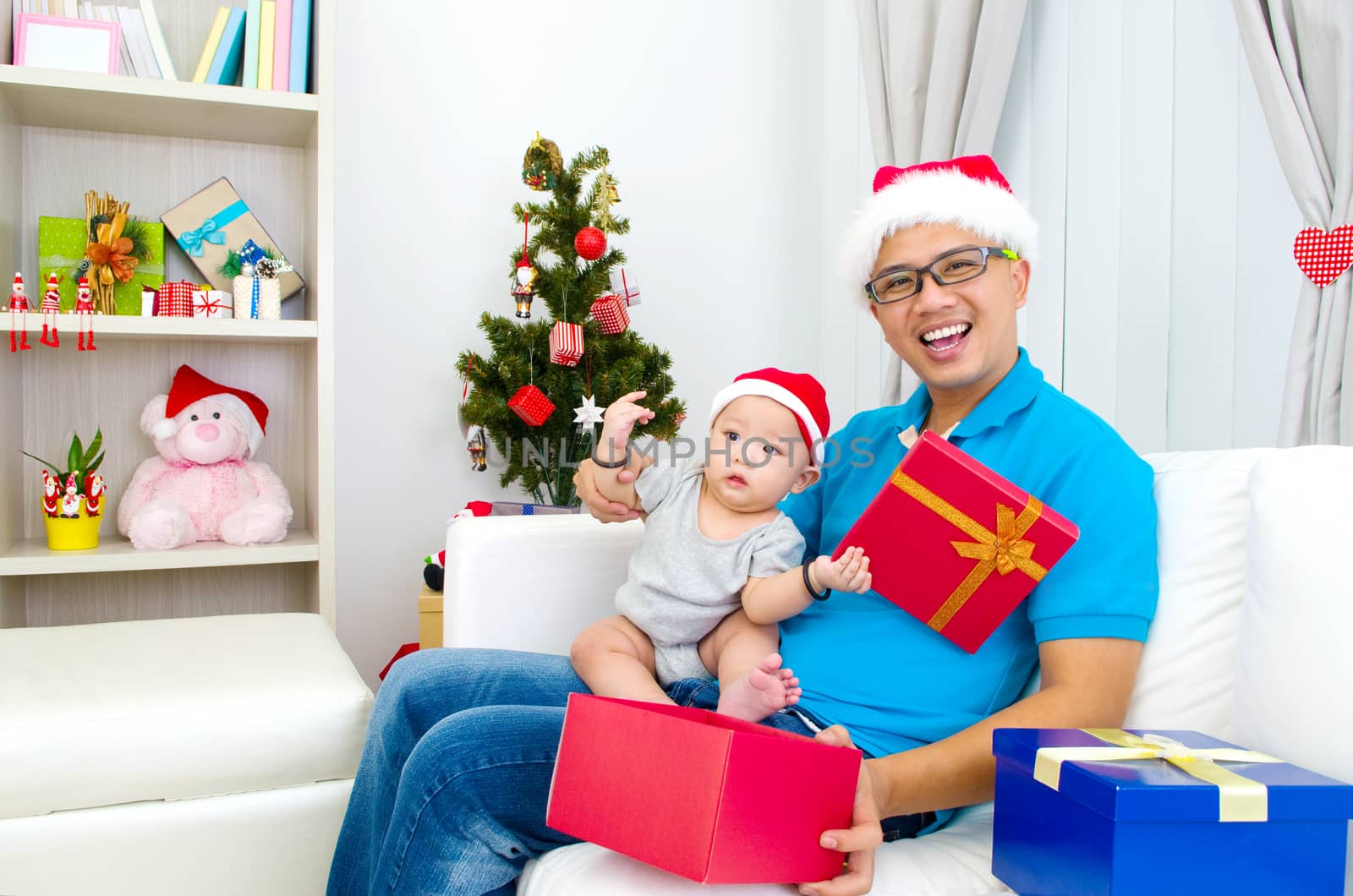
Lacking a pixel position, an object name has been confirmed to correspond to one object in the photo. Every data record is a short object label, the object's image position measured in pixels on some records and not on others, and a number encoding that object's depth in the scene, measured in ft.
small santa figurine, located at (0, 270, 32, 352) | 7.14
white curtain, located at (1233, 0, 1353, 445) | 4.99
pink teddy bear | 8.05
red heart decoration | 4.95
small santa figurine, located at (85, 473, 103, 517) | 7.71
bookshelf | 7.59
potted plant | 7.57
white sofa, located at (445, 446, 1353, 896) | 2.70
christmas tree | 8.43
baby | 4.03
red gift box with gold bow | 3.15
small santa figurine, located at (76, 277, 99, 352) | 7.31
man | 3.17
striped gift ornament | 8.30
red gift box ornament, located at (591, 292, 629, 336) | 8.48
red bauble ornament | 8.41
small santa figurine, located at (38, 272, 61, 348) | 7.20
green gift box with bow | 7.83
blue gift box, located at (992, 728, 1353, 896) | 2.32
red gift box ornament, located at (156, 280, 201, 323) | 7.82
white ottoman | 4.43
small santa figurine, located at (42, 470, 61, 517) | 7.56
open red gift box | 2.59
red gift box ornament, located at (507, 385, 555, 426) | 8.27
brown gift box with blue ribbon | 8.31
